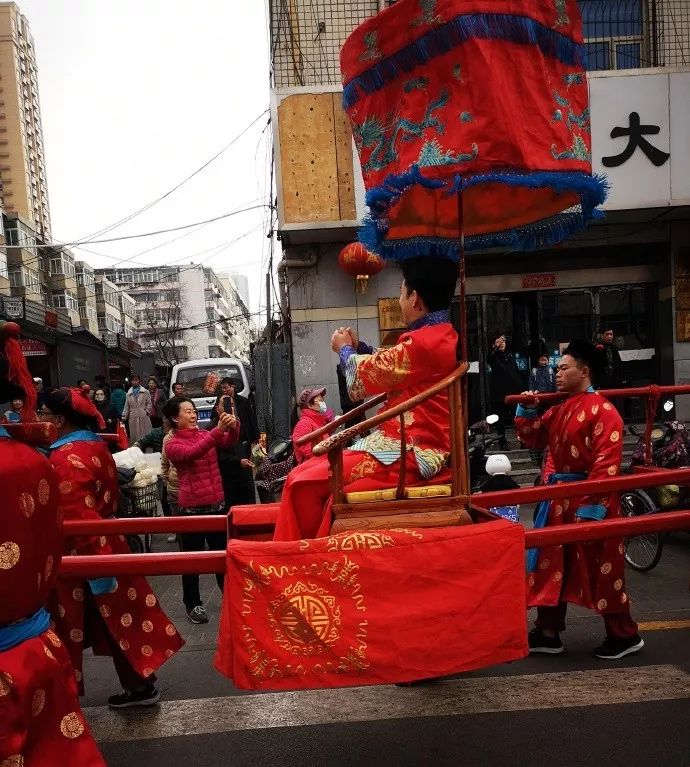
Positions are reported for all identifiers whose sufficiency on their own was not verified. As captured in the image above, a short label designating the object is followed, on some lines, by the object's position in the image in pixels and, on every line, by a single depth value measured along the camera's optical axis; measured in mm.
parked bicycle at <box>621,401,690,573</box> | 5324
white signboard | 9508
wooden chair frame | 2449
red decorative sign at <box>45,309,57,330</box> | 21516
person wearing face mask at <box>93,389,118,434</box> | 12416
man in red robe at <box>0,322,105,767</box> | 1601
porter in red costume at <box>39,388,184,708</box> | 3246
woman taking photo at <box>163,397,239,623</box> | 4777
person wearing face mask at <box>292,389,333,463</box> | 5703
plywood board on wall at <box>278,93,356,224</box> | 9727
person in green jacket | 14648
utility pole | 13102
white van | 14641
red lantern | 9906
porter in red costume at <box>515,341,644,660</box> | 3557
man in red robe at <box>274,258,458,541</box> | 2633
